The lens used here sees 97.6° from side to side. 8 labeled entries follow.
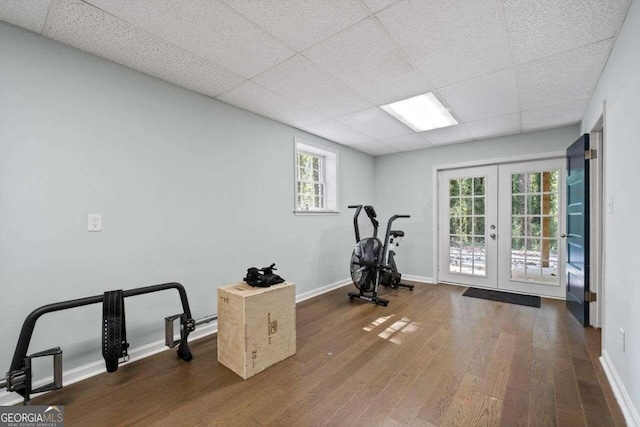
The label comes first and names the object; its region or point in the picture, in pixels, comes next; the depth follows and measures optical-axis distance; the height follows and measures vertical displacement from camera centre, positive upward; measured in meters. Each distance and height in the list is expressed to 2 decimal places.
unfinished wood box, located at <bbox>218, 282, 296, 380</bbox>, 2.07 -0.87
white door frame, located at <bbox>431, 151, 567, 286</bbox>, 4.66 +0.07
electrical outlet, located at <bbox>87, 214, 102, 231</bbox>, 2.09 -0.06
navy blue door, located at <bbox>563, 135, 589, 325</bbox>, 2.88 -0.14
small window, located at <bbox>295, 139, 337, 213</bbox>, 4.24 +0.58
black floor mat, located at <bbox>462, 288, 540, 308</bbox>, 3.76 -1.16
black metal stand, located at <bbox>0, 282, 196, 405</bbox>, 1.60 -0.85
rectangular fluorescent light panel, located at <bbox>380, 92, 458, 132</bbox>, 3.07 +1.25
